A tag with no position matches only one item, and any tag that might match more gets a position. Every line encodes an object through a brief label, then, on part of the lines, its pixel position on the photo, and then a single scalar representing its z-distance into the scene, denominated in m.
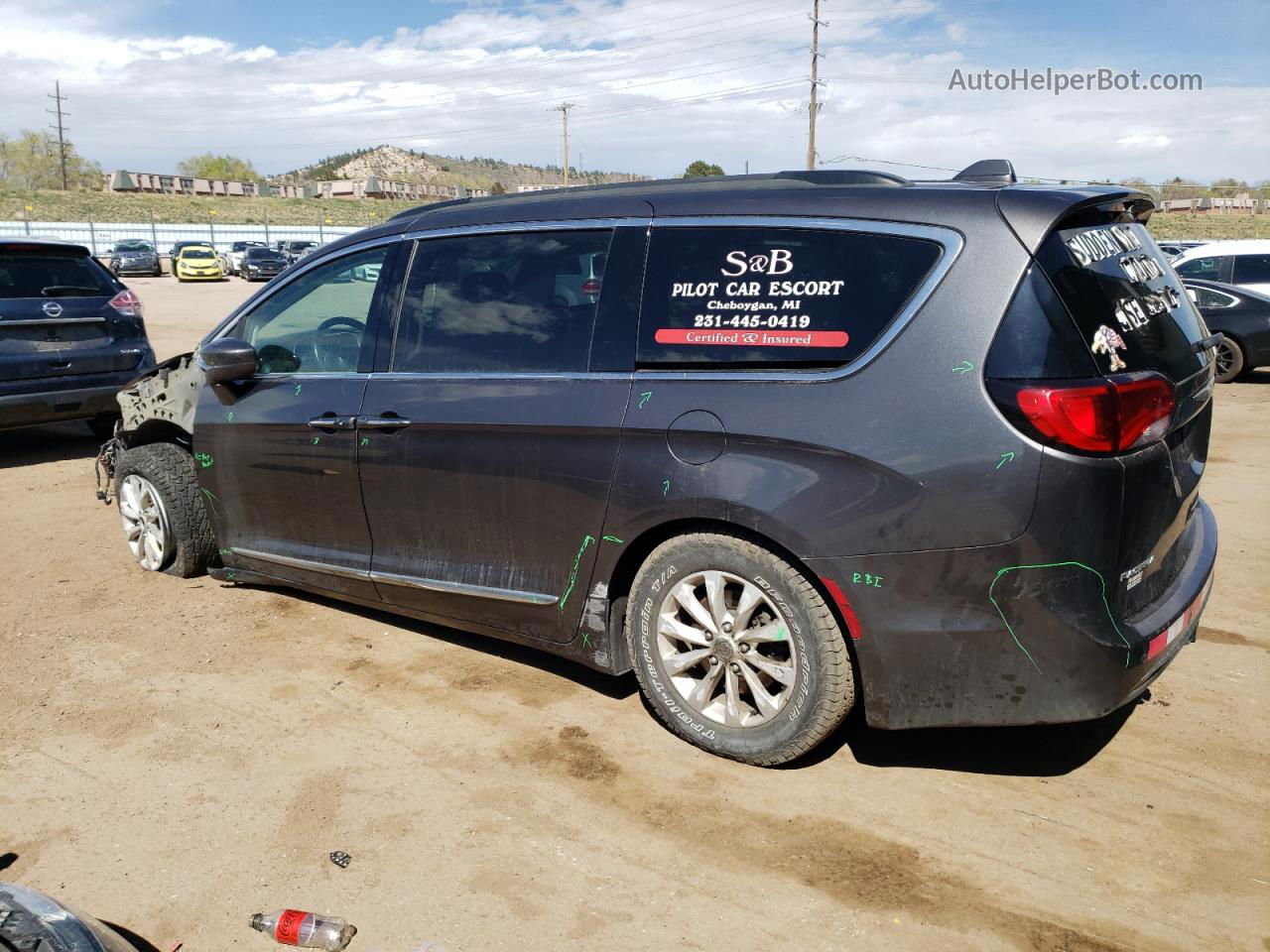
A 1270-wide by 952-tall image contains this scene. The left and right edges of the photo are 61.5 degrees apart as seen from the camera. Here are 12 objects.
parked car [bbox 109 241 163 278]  43.69
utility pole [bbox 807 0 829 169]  48.12
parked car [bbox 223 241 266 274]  44.22
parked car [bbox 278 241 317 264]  44.88
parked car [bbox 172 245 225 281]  40.41
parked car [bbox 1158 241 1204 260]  17.27
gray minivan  2.87
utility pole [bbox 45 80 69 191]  99.62
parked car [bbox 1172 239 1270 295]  13.79
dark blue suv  7.83
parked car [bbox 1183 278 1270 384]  12.84
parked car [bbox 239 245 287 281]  41.91
